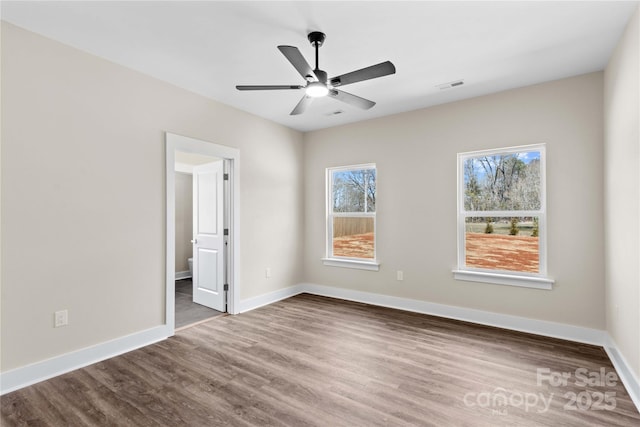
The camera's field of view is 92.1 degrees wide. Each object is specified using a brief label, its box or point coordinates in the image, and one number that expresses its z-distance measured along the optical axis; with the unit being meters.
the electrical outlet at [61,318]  2.56
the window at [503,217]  3.45
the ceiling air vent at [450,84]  3.37
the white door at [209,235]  4.20
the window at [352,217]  4.72
